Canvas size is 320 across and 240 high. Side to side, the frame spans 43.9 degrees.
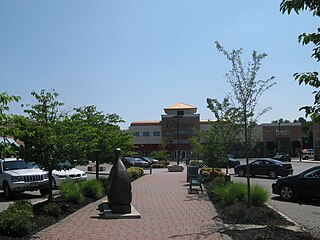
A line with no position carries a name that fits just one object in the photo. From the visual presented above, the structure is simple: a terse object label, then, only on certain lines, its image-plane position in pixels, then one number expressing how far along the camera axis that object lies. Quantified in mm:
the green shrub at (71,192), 13195
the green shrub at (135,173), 27062
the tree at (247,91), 11703
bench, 17450
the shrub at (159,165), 48800
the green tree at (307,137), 117375
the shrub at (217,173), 23488
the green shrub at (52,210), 10788
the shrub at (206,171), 23598
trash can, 22064
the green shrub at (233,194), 12255
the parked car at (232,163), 44156
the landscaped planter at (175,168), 40031
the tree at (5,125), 6632
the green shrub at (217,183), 16641
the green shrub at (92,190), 15000
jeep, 16516
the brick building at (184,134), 91125
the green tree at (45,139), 11781
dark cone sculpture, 11039
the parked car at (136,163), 48353
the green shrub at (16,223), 8289
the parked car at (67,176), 19906
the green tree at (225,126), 17641
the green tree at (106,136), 19609
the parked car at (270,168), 27984
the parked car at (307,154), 71925
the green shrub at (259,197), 11789
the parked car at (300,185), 14547
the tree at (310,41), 4818
